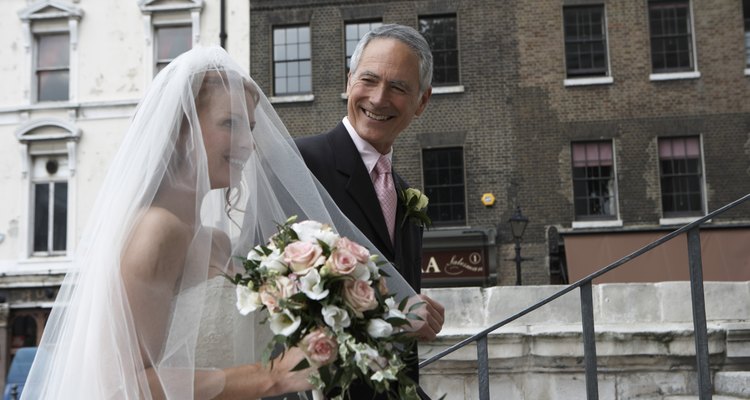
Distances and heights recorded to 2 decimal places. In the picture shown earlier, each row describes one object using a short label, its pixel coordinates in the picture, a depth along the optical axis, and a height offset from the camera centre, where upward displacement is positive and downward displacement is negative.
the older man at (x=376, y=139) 2.95 +0.61
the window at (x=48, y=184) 19.39 +3.00
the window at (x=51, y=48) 19.83 +6.48
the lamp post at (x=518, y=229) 15.96 +1.31
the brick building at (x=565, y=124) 17.77 +3.84
